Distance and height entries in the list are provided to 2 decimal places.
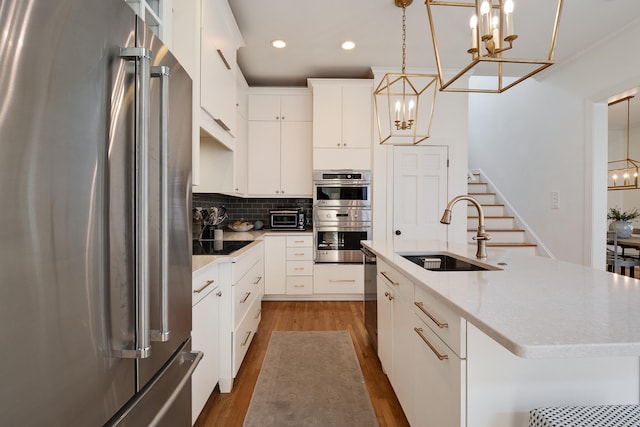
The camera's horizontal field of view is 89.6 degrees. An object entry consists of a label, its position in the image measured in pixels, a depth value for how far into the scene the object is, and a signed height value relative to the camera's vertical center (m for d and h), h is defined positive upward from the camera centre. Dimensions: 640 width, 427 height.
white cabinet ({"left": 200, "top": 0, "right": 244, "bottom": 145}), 2.00 +1.02
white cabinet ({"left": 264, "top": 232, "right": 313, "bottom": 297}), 3.85 -0.62
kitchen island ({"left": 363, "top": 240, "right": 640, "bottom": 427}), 0.75 -0.36
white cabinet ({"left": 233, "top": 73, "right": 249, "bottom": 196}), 3.33 +0.78
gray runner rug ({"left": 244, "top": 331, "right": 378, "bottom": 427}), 1.75 -1.11
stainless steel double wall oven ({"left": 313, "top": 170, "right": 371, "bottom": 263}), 3.87 +0.05
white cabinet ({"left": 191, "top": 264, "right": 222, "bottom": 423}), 1.52 -0.61
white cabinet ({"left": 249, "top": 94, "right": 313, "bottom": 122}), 4.04 +1.32
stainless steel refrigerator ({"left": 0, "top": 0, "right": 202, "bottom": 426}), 0.49 -0.01
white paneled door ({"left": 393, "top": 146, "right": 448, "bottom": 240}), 3.84 +0.26
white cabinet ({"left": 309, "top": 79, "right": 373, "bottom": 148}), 3.86 +1.18
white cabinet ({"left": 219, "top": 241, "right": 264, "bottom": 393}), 1.96 -0.68
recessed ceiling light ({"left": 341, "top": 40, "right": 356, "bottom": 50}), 3.21 +1.70
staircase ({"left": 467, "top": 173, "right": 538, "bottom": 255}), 4.17 -0.18
